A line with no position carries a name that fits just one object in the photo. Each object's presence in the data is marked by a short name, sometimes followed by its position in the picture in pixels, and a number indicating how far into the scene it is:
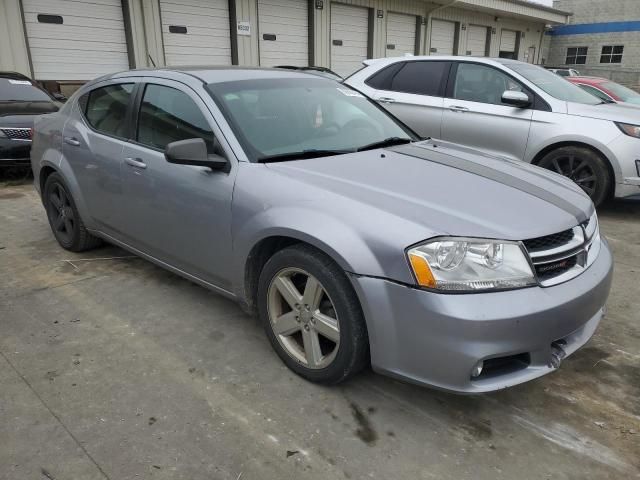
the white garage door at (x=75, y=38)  10.54
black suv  7.14
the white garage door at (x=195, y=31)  12.63
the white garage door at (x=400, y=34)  18.72
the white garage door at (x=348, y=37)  16.69
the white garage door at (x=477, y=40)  23.22
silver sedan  2.16
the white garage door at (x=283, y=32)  14.62
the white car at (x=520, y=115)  5.40
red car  8.98
